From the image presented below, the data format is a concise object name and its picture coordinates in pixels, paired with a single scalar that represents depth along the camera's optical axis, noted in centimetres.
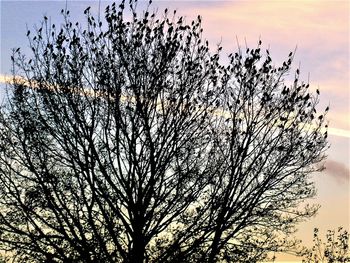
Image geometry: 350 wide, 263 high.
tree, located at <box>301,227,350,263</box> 3934
